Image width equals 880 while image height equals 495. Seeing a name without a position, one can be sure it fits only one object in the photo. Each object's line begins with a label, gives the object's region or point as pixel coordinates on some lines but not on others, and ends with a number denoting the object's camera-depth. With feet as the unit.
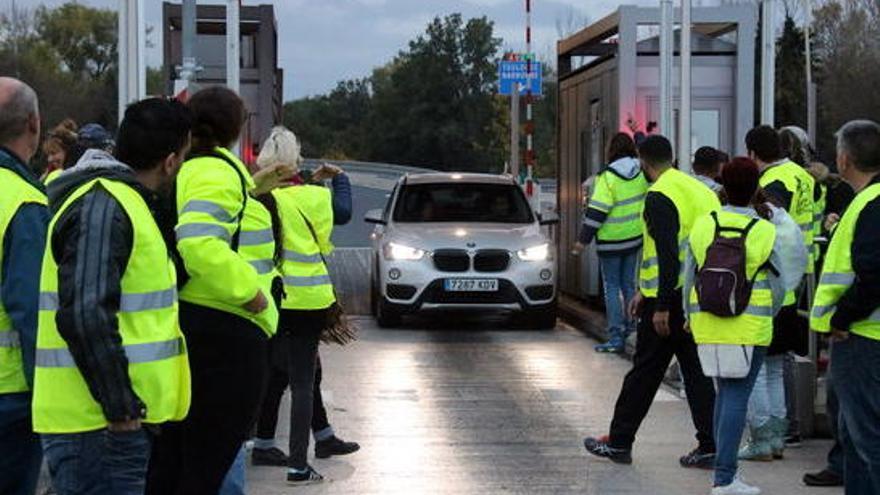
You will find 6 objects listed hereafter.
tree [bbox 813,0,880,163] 161.07
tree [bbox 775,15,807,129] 163.53
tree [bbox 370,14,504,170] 229.04
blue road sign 82.23
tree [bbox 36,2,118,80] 257.34
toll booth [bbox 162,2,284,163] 55.21
